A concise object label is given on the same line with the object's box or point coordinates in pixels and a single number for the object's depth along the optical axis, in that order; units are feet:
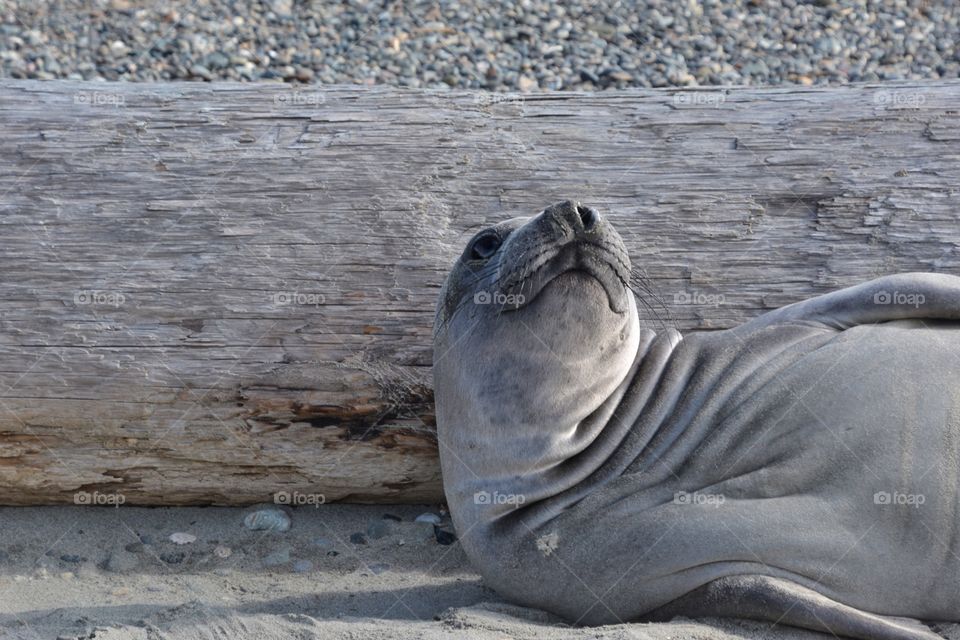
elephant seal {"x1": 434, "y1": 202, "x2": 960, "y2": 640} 25.20
